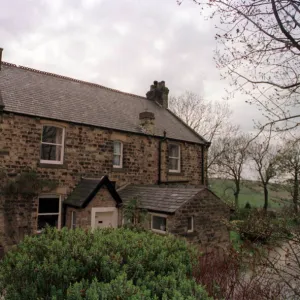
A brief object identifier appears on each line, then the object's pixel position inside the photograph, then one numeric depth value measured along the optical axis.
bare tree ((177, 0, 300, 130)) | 5.22
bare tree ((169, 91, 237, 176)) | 33.75
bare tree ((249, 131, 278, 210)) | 30.33
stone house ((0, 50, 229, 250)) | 12.35
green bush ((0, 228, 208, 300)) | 4.03
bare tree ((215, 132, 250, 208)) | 32.59
